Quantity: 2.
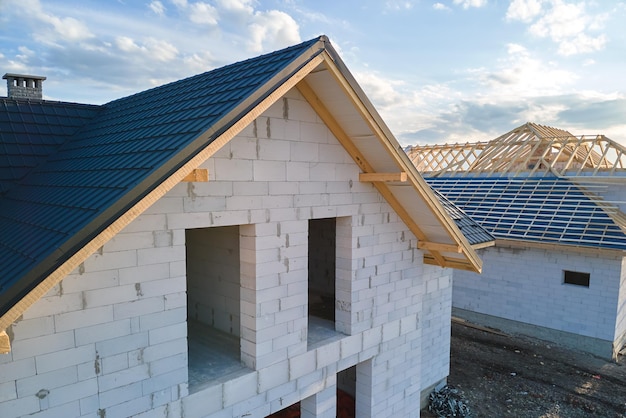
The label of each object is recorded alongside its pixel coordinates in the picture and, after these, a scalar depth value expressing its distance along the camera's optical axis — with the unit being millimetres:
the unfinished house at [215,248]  3854
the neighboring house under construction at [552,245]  13281
